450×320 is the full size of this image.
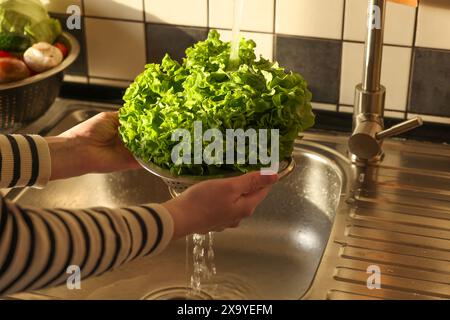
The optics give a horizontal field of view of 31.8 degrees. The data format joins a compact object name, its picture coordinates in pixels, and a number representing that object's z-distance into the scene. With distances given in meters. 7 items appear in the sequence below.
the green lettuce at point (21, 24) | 1.42
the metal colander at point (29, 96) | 1.34
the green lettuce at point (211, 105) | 1.06
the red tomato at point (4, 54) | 1.37
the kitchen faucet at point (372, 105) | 1.27
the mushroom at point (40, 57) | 1.39
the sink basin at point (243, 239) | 1.30
